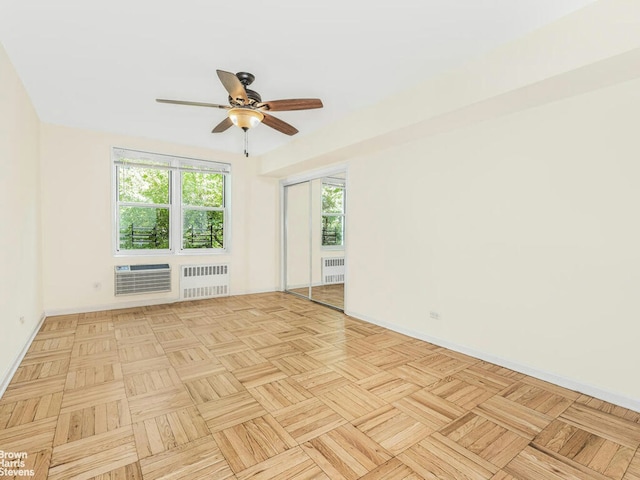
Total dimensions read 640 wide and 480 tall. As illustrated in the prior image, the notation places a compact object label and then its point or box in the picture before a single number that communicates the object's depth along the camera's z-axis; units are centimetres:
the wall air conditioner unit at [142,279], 459
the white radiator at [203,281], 515
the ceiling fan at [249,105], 252
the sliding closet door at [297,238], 599
